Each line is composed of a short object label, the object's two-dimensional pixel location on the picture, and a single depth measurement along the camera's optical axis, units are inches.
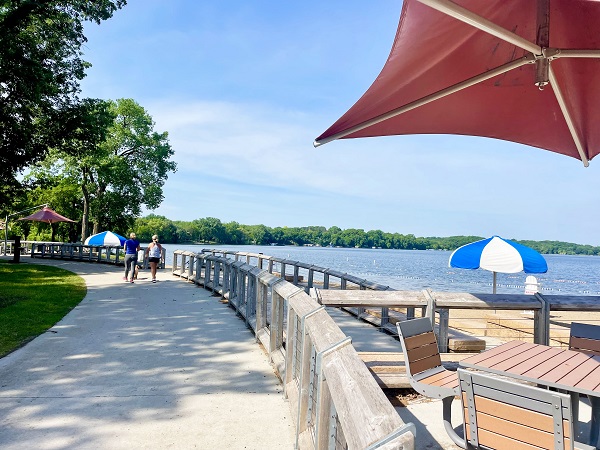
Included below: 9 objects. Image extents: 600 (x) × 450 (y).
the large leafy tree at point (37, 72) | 536.4
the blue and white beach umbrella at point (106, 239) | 890.7
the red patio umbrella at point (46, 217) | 1096.7
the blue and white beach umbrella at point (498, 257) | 396.2
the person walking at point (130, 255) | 590.2
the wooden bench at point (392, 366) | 165.5
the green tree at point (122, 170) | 1249.4
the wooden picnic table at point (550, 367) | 111.1
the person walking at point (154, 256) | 587.8
